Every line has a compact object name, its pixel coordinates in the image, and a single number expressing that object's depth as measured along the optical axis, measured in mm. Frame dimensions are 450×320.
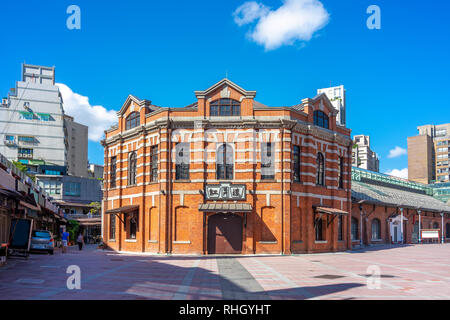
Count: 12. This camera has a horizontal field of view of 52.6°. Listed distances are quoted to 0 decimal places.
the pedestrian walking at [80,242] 39594
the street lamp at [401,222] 51369
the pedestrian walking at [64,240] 34816
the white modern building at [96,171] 120938
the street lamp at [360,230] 41800
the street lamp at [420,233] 54175
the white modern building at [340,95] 166750
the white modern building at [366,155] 164500
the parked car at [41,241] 31275
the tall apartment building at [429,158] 135875
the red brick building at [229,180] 31156
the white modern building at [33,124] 87562
